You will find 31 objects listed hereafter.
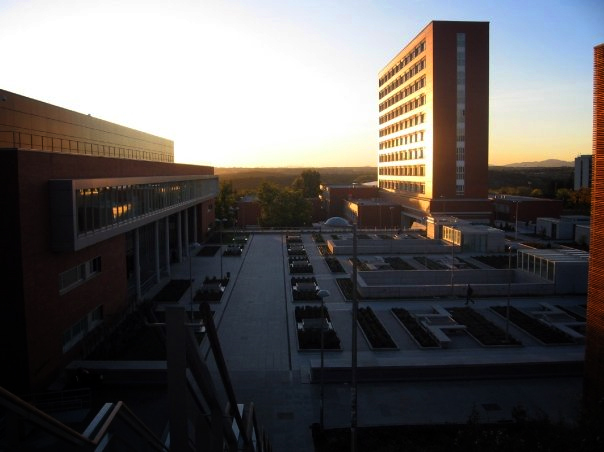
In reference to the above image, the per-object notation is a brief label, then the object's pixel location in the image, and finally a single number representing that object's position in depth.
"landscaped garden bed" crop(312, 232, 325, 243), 52.38
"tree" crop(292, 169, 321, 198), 104.15
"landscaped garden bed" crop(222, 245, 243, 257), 43.53
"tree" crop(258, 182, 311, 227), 63.84
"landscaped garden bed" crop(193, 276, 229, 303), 28.05
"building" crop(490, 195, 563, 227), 63.09
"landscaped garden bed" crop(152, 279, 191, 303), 28.34
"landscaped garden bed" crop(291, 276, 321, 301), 28.08
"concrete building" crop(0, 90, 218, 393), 15.02
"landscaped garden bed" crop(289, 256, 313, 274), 36.09
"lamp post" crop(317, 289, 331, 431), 14.04
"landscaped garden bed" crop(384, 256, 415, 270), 37.49
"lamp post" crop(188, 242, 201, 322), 46.84
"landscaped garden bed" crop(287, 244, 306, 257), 43.46
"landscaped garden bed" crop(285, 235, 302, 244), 52.25
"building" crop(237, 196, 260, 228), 72.12
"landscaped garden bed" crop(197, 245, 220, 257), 44.31
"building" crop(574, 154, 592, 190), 99.54
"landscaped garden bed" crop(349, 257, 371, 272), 36.64
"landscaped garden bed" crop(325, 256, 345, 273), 36.31
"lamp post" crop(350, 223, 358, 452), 11.80
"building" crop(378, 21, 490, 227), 56.47
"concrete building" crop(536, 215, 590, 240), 52.11
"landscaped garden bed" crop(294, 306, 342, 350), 20.42
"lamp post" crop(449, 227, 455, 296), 45.14
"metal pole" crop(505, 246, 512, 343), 20.88
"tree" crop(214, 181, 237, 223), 68.50
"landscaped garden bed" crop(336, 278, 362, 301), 28.48
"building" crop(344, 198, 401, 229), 63.47
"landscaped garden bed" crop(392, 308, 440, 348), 20.75
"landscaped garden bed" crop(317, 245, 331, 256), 44.32
